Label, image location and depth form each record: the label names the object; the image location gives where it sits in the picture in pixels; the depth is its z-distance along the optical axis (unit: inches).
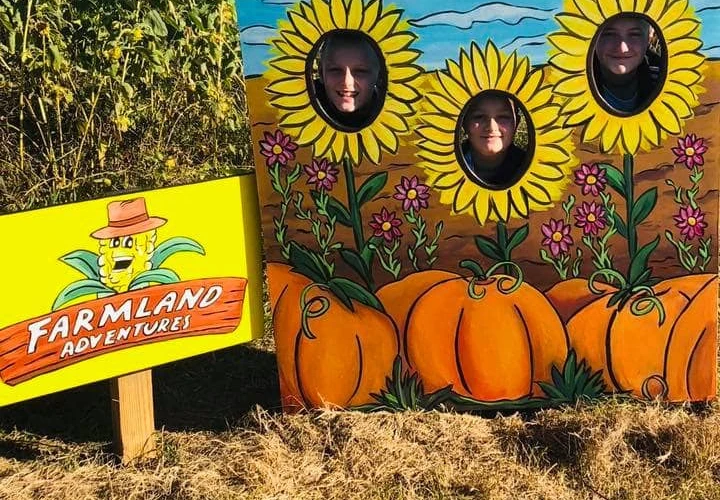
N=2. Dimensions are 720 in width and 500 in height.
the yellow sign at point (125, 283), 120.0
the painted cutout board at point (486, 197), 125.6
